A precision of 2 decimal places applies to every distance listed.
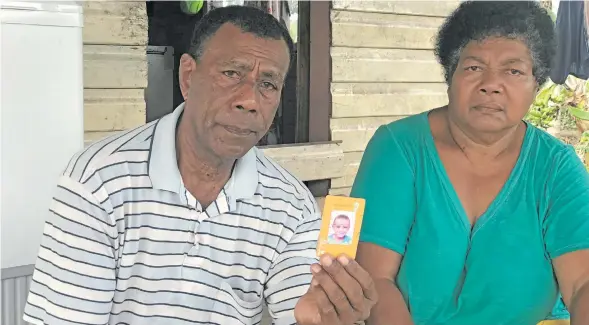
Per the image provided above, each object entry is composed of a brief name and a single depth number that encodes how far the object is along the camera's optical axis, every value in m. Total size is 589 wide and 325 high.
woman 1.98
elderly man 1.61
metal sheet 2.15
